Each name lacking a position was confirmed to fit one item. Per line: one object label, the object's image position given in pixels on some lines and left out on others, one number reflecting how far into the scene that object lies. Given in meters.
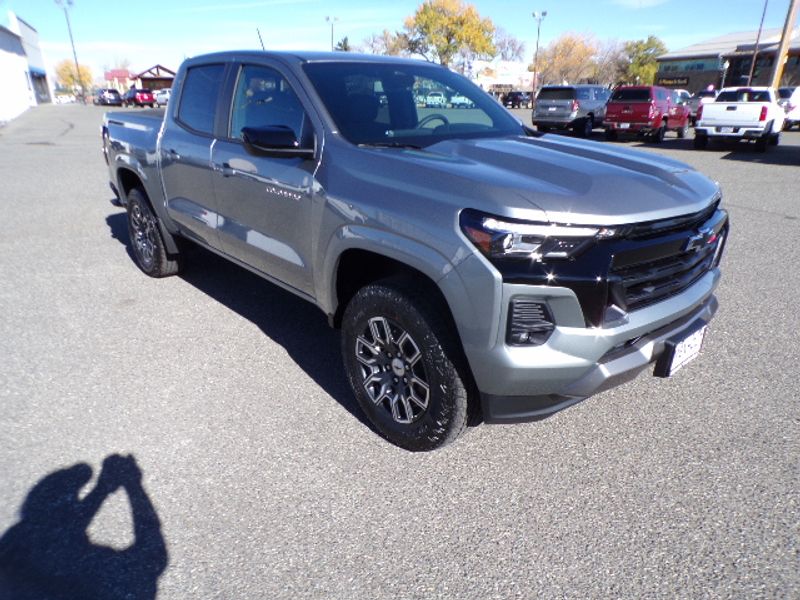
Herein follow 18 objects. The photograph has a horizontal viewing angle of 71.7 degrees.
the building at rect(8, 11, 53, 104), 46.58
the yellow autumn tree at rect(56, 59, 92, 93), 128.25
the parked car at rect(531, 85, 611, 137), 19.95
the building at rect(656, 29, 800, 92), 47.81
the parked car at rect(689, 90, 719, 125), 27.35
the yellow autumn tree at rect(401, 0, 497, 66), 66.44
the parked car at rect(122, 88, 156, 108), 46.31
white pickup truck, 14.88
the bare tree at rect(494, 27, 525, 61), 94.89
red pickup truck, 17.53
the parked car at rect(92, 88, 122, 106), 57.91
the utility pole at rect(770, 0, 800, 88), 21.98
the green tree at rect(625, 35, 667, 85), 66.69
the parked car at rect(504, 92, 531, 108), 47.44
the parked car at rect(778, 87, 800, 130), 23.00
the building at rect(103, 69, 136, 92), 114.97
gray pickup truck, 2.14
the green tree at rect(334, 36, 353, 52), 80.65
